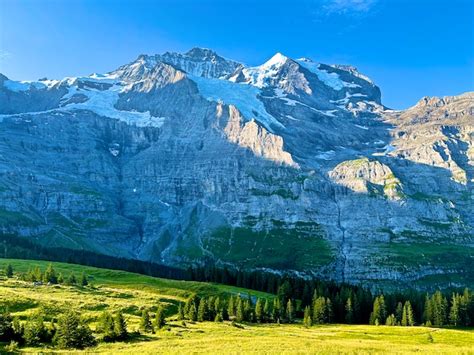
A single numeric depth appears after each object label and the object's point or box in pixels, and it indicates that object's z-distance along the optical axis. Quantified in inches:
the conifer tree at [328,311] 5669.3
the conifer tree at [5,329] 2960.6
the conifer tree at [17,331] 3018.0
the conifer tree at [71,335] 2958.2
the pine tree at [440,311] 5812.5
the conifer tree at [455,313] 5802.2
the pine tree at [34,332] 2977.4
